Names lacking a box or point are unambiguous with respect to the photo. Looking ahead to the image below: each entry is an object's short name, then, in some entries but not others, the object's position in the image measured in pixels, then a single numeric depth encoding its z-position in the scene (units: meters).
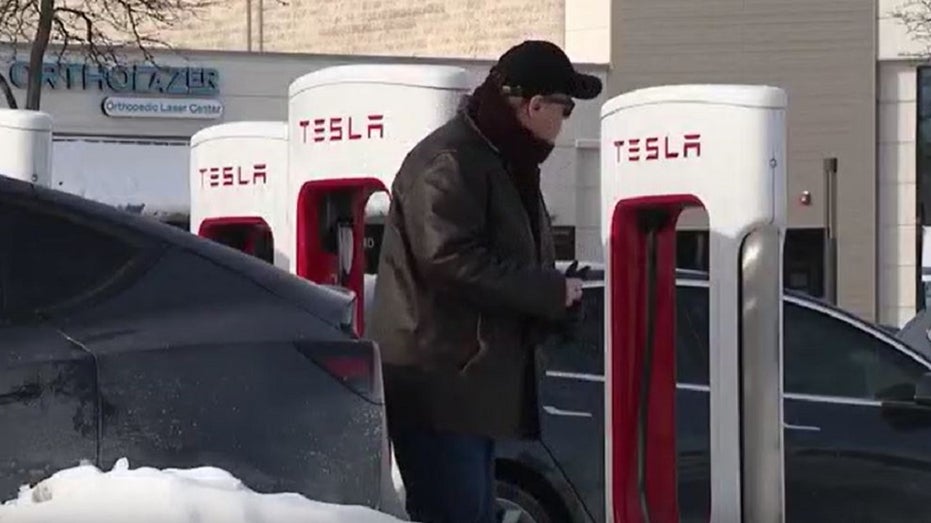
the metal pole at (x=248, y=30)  67.46
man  9.65
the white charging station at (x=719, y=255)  11.81
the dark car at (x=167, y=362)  8.55
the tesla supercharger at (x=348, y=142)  13.05
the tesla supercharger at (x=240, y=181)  15.05
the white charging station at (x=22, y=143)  14.71
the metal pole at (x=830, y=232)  55.25
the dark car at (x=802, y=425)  14.05
